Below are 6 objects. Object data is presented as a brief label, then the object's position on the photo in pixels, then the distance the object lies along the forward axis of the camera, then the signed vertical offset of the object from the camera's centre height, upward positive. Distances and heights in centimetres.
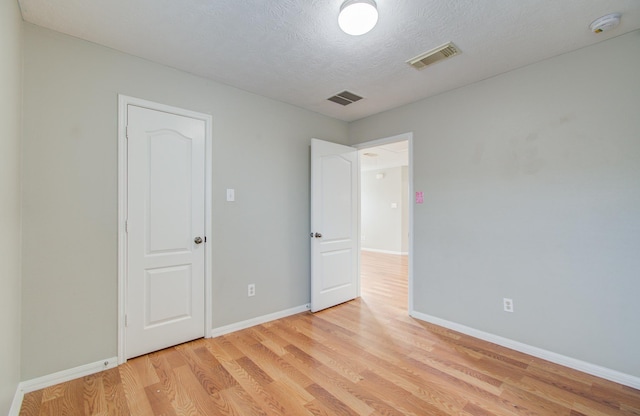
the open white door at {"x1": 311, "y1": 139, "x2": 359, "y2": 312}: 346 -18
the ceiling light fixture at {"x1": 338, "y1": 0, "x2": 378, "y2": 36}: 168 +119
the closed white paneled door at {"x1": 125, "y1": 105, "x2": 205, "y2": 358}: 235 -18
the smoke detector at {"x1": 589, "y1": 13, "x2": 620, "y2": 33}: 186 +127
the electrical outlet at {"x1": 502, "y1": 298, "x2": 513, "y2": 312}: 259 -86
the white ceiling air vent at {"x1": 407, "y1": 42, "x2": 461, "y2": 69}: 223 +129
